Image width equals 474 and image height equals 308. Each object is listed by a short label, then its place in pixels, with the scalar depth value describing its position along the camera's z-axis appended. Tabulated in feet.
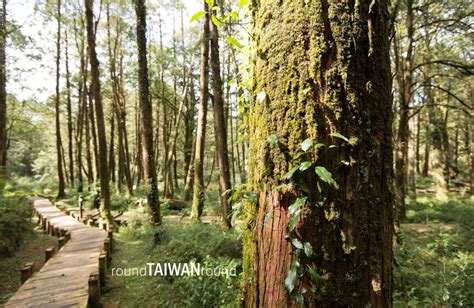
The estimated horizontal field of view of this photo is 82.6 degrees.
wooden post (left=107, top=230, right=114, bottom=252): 30.53
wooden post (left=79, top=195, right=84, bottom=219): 45.19
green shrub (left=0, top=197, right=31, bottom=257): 31.30
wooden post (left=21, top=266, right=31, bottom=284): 20.79
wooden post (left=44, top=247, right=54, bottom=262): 25.57
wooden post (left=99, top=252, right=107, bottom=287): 22.37
